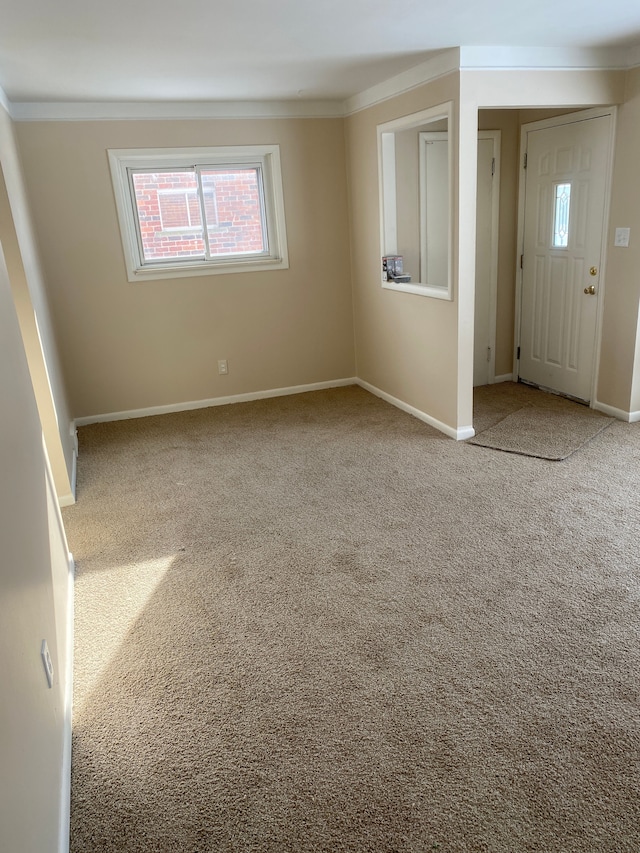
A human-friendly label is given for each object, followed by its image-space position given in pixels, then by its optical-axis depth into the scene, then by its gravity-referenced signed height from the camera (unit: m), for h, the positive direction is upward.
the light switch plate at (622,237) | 4.12 -0.22
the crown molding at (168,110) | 4.37 +0.90
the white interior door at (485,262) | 4.94 -0.40
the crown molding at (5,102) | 3.82 +0.89
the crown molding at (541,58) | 3.57 +0.87
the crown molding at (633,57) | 3.81 +0.87
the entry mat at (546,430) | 4.02 -1.49
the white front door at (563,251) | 4.37 -0.32
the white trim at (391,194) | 4.03 +0.18
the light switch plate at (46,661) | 1.77 -1.17
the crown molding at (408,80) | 3.63 +0.87
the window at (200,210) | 4.86 +0.17
